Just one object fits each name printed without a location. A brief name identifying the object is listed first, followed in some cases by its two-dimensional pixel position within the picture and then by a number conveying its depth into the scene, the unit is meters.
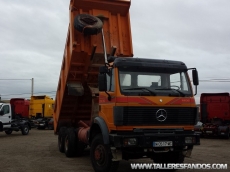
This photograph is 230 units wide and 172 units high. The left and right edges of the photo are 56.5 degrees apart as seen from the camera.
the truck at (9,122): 13.68
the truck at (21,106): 21.67
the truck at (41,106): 20.70
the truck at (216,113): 13.23
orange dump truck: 4.72
